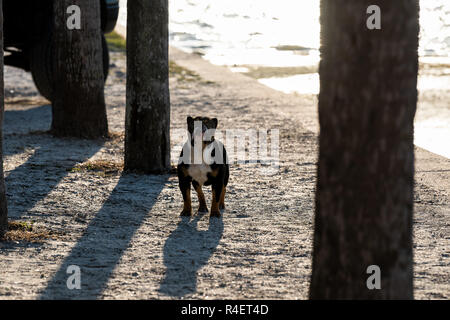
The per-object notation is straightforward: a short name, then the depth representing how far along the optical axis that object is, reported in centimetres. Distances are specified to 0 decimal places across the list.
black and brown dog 1298
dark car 2321
